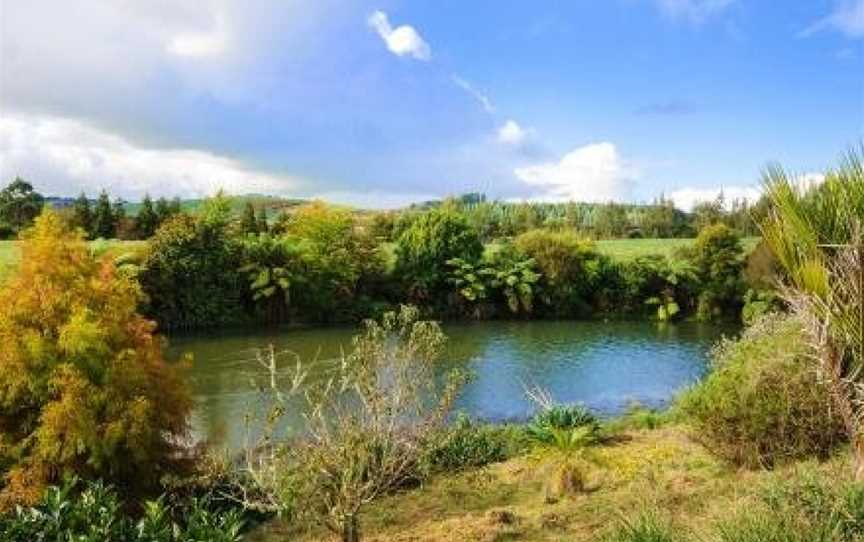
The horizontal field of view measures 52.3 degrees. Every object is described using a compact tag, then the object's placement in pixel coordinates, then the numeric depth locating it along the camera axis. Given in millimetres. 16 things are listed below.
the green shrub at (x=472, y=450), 12281
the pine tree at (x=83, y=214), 43906
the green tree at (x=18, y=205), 45844
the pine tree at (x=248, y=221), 42522
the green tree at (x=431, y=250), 39844
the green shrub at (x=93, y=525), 4203
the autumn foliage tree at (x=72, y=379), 9414
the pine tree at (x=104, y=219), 44000
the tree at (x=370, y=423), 7160
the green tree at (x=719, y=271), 40375
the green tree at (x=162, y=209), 44656
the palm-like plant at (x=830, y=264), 4531
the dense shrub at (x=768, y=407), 8992
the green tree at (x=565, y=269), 40531
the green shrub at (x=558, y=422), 12844
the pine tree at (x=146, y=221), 43844
